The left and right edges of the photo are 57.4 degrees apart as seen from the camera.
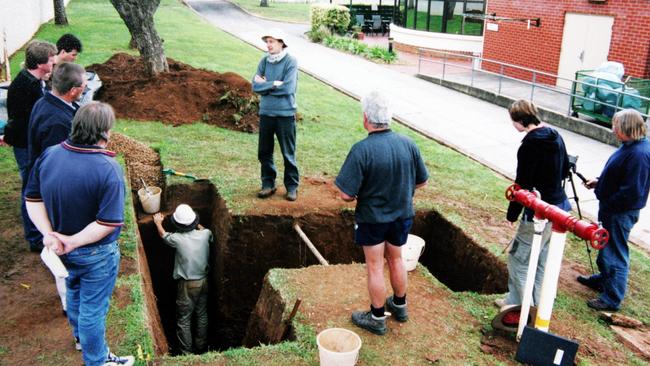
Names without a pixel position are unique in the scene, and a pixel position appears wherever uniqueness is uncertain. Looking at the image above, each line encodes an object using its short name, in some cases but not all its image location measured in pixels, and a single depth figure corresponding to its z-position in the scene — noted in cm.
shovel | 863
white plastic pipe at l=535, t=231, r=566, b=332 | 443
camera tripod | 630
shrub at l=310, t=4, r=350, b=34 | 3012
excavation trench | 759
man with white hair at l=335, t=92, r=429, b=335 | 461
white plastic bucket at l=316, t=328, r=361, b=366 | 436
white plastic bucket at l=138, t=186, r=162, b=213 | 826
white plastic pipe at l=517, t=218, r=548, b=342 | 461
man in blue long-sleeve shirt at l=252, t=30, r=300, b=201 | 724
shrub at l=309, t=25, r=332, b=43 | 2889
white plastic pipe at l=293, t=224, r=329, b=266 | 664
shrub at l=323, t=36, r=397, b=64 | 2414
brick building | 1474
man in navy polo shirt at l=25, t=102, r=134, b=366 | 381
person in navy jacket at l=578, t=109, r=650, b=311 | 543
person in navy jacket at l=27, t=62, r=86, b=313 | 462
